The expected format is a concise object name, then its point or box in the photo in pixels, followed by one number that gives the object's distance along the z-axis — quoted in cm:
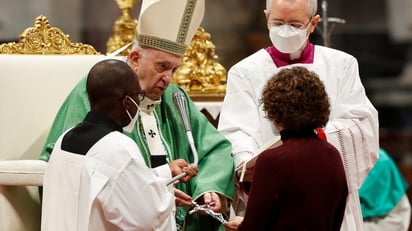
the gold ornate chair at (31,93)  1215
